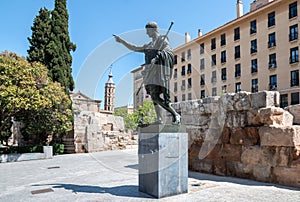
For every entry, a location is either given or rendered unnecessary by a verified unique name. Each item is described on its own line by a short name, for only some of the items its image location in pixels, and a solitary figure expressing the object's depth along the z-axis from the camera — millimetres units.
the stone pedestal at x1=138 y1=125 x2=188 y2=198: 3951
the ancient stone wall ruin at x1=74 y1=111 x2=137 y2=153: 13828
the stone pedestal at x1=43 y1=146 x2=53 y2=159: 10820
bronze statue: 4184
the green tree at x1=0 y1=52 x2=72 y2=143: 9102
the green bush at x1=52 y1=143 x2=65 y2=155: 12830
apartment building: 20484
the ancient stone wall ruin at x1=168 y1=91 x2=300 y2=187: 4859
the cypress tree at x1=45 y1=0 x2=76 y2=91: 13789
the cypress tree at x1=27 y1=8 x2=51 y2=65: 13727
